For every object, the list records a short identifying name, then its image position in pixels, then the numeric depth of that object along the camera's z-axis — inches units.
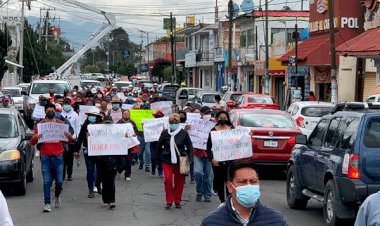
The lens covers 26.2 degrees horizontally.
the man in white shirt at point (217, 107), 789.6
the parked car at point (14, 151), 580.4
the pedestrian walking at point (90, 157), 597.0
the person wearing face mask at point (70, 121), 696.1
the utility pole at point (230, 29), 2010.1
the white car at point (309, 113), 943.0
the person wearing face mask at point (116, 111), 800.4
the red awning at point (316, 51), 1587.1
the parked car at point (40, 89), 1294.8
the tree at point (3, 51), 2121.1
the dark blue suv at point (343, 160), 426.6
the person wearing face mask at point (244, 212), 211.9
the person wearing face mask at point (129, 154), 704.5
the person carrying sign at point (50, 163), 534.9
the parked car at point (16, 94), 1762.6
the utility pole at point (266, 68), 1878.7
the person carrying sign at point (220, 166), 520.4
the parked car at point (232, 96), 1379.9
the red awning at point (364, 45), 1182.5
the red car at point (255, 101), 1188.5
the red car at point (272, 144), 708.7
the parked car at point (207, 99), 1667.1
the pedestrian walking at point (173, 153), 551.2
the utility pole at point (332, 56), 1164.5
